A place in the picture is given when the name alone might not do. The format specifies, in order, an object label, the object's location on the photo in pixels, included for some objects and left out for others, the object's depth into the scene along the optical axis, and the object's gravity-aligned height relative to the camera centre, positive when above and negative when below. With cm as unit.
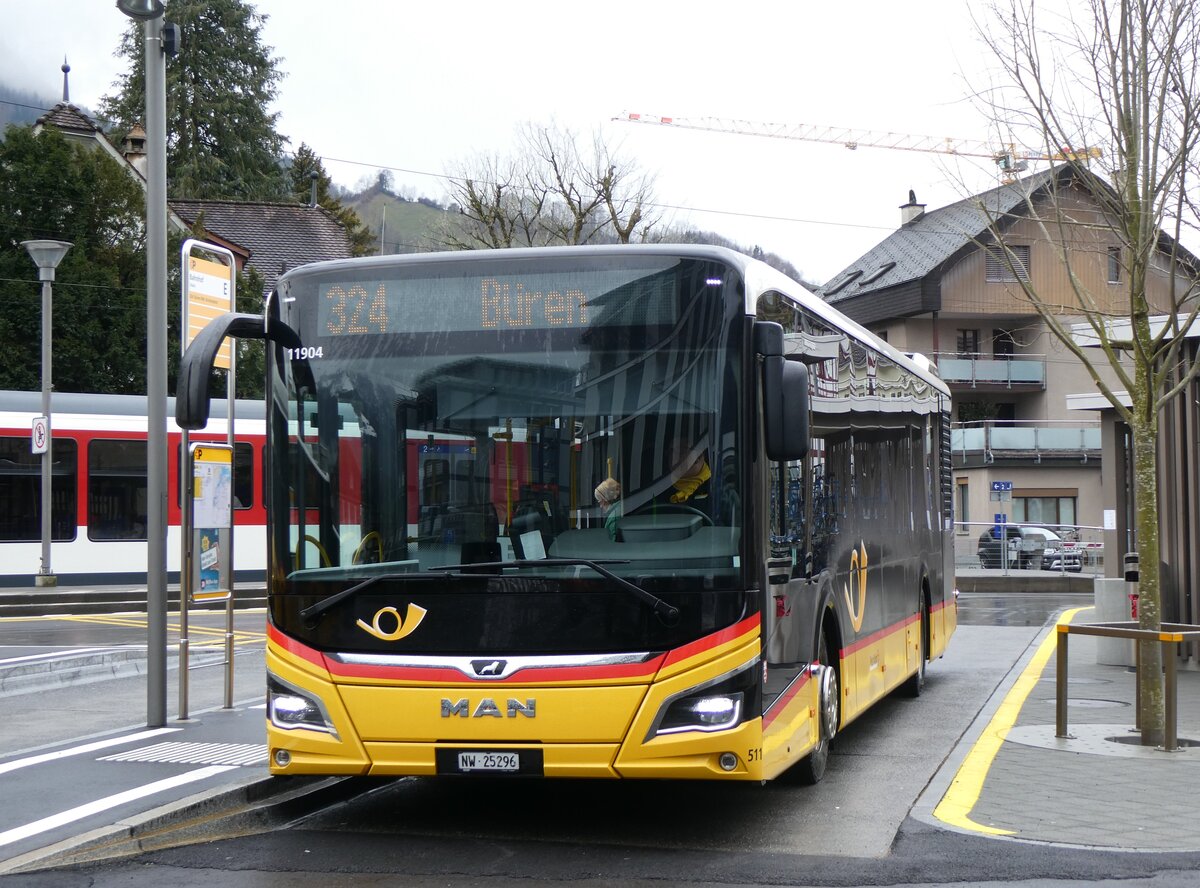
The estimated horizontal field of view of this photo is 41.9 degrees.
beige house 5303 +433
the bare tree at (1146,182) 1017 +201
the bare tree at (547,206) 4628 +856
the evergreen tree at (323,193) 7506 +1519
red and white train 2611 +23
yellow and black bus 709 -9
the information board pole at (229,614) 1108 -85
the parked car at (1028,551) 3741 -153
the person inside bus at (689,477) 721 +6
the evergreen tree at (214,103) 6206 +1575
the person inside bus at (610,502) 719 -5
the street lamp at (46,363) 2503 +214
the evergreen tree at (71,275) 3600 +518
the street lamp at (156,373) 1021 +81
